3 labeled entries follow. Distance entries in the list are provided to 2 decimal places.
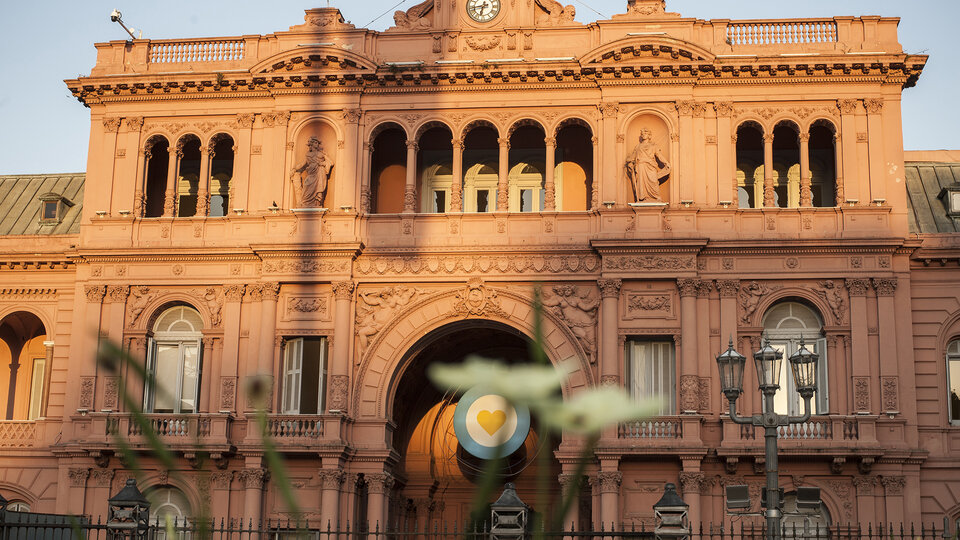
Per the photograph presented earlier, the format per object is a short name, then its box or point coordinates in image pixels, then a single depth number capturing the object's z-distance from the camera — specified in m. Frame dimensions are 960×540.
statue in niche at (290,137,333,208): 34.22
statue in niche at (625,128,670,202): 33.03
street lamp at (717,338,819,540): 18.06
